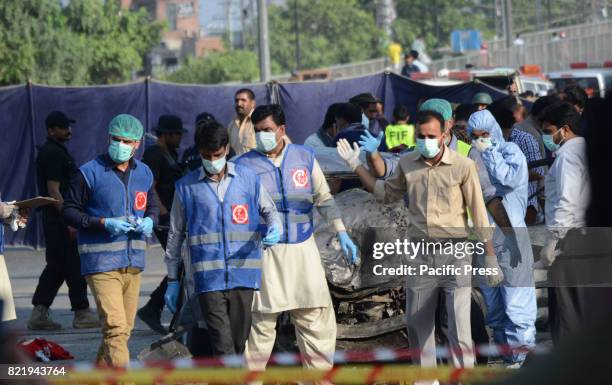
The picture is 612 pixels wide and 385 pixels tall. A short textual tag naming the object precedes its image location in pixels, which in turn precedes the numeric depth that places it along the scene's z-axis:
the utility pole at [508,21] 89.00
